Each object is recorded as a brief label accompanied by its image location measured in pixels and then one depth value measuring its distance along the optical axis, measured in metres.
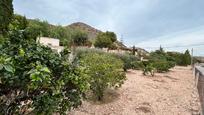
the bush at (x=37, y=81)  1.41
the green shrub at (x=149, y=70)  7.92
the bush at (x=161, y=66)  9.35
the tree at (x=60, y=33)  19.98
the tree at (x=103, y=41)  20.00
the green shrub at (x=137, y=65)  10.11
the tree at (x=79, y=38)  21.26
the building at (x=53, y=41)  14.02
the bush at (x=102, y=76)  3.93
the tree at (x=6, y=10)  8.18
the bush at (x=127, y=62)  9.29
